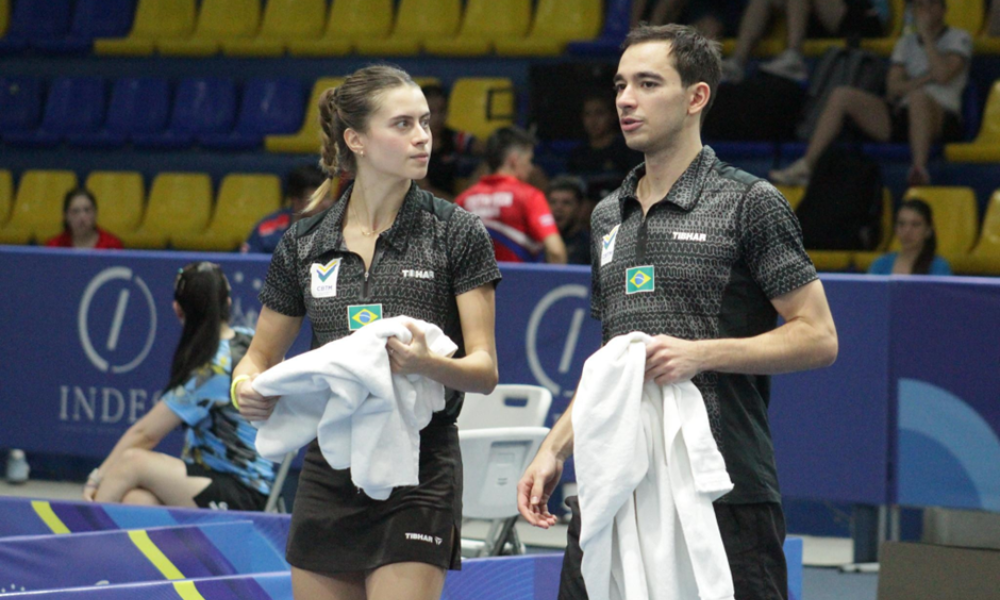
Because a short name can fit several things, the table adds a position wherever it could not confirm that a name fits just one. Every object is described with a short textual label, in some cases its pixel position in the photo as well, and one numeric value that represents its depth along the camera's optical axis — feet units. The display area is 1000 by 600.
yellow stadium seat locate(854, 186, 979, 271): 52.13
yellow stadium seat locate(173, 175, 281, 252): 64.95
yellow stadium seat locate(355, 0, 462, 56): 66.18
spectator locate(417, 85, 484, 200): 56.95
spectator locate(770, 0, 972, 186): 52.19
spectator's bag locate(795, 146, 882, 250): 51.80
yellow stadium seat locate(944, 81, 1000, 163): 52.95
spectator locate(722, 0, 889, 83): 56.03
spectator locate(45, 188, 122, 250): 57.21
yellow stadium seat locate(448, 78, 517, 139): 61.98
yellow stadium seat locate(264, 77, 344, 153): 64.80
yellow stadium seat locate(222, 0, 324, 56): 69.67
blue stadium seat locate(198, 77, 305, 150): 68.18
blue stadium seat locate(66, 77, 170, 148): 71.05
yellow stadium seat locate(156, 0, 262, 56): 71.15
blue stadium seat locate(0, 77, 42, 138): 74.08
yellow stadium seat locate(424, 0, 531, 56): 64.85
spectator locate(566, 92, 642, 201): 56.18
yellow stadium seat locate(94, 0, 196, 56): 72.19
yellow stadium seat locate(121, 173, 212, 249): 67.26
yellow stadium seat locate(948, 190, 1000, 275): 50.39
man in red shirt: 46.65
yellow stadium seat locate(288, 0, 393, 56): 67.72
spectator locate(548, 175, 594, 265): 50.62
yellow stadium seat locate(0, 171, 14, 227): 71.97
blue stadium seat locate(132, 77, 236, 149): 69.87
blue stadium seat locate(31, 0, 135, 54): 73.72
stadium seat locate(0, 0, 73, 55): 75.05
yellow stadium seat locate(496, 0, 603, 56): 62.59
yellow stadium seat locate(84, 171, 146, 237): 69.21
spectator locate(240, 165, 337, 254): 48.44
